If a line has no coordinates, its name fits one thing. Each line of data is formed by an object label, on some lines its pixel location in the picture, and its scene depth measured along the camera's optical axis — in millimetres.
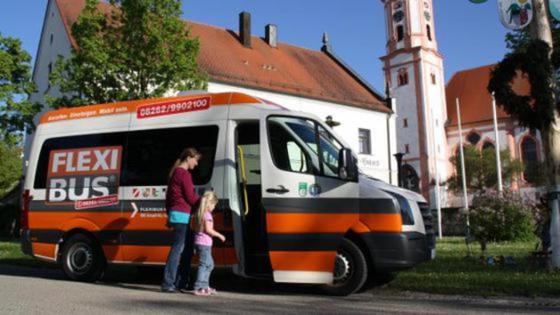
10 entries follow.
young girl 7402
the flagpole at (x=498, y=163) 35119
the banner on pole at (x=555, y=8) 9383
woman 7598
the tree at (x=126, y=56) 17812
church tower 64312
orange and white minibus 7453
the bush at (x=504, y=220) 19906
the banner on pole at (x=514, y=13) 9812
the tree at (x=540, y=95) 9555
